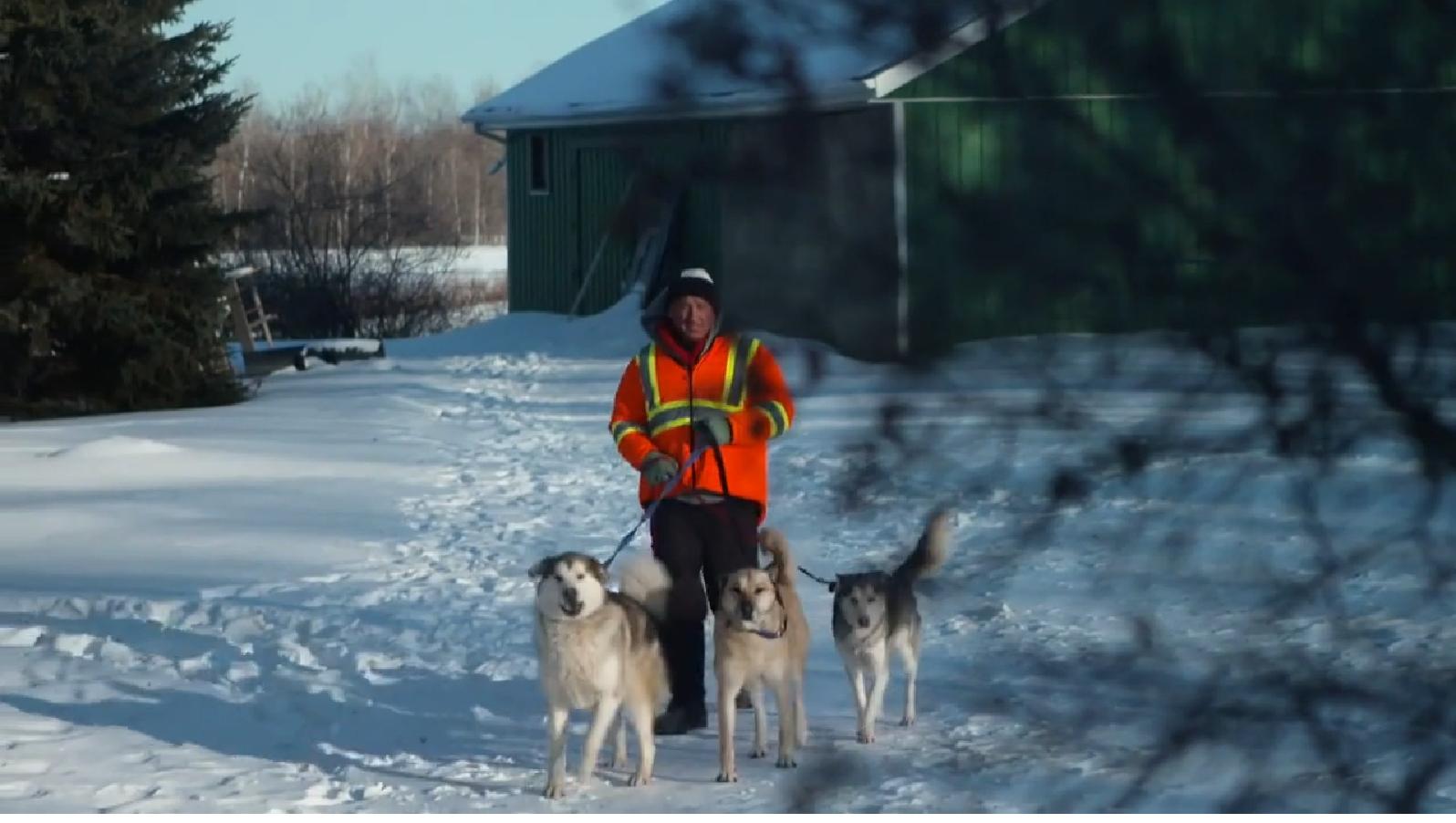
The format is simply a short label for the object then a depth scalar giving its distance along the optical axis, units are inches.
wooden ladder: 1058.1
